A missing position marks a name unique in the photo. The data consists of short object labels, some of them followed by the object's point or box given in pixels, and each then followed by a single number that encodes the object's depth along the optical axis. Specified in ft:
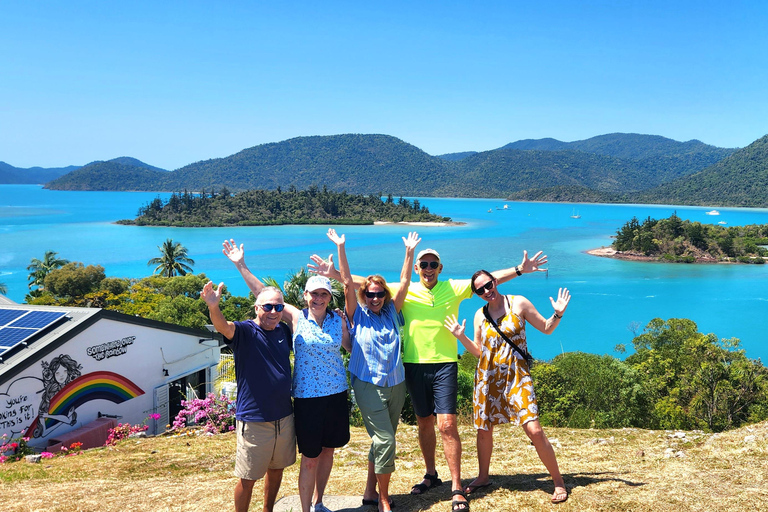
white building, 31.37
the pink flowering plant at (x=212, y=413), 30.32
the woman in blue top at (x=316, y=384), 12.31
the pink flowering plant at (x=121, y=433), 30.19
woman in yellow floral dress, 13.26
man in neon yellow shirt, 13.39
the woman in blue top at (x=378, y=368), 12.75
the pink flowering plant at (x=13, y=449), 26.76
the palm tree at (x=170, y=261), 176.45
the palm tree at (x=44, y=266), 155.74
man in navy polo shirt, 11.82
